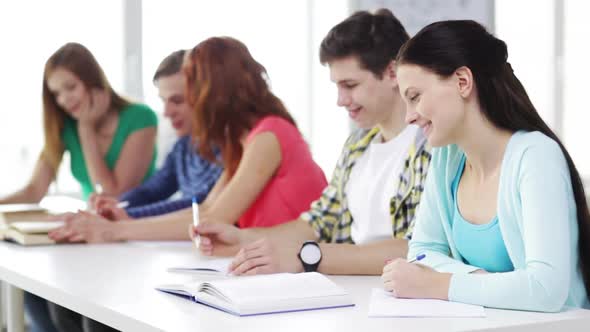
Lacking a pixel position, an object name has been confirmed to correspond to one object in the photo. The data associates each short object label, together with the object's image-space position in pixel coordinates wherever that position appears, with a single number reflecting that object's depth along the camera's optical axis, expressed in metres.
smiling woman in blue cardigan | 2.34
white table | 2.25
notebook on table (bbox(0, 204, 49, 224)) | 3.70
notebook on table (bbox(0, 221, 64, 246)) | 3.45
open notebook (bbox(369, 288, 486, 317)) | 2.30
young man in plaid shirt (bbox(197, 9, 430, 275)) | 2.80
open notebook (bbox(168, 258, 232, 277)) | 2.83
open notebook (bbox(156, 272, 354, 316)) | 2.35
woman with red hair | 3.50
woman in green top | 4.52
